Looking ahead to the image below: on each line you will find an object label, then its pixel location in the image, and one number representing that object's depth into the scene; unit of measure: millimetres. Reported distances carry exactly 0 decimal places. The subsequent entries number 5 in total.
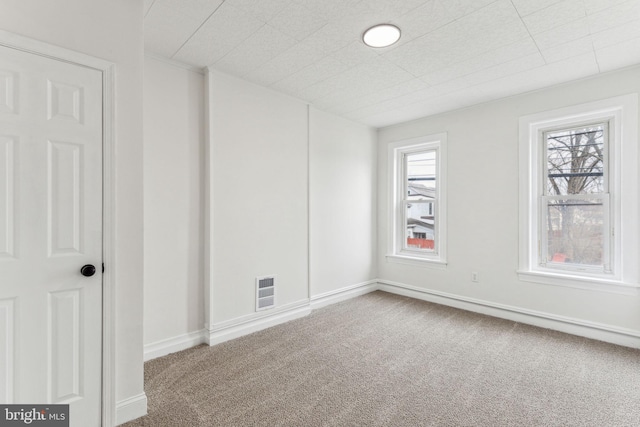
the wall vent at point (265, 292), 3217
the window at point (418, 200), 4168
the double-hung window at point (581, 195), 2820
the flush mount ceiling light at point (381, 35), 2199
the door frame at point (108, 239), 1723
